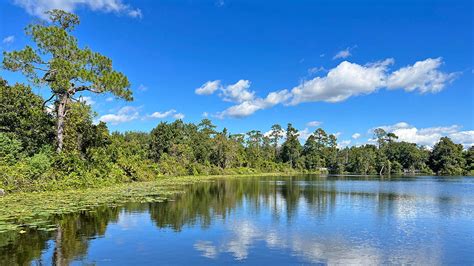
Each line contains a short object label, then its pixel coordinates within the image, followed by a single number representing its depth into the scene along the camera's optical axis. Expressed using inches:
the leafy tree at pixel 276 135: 4803.2
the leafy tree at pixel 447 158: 4367.6
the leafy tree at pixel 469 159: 4433.6
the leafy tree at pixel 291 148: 4443.9
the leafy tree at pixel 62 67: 1126.4
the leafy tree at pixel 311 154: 4537.4
